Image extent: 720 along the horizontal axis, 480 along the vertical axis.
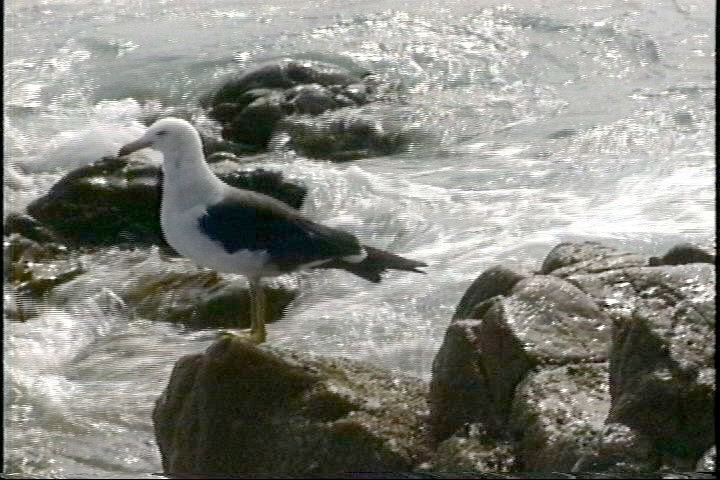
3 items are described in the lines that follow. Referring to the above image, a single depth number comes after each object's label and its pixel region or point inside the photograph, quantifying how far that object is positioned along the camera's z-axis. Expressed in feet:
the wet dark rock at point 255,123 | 83.82
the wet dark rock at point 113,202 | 66.28
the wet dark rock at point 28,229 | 66.13
